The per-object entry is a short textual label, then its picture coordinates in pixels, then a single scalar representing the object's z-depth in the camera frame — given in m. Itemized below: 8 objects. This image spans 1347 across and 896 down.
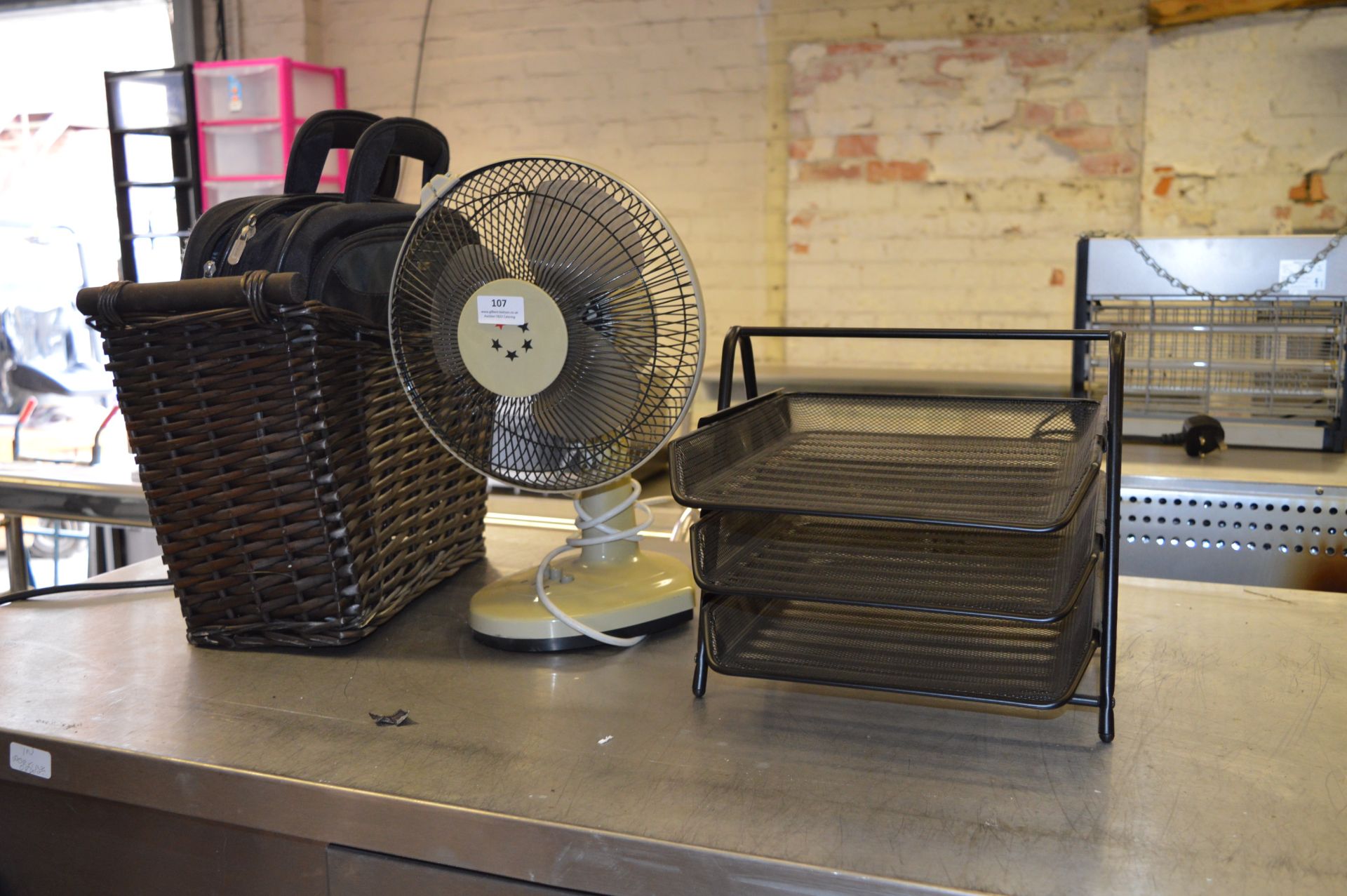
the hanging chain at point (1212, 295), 1.58
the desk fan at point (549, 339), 0.80
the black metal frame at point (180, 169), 3.79
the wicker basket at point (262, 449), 0.80
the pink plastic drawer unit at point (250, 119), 3.69
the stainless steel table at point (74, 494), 1.59
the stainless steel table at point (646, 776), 0.56
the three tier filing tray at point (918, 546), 0.66
